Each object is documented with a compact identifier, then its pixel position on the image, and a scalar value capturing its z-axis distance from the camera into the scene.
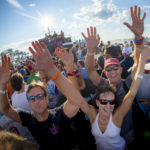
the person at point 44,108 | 1.34
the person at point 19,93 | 2.48
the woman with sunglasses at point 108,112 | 1.69
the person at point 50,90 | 3.09
